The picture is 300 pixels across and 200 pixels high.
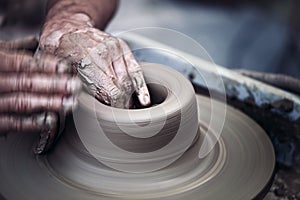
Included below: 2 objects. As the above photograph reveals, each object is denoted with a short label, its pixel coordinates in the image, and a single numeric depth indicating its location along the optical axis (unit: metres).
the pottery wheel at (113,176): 0.84
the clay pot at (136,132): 0.84
